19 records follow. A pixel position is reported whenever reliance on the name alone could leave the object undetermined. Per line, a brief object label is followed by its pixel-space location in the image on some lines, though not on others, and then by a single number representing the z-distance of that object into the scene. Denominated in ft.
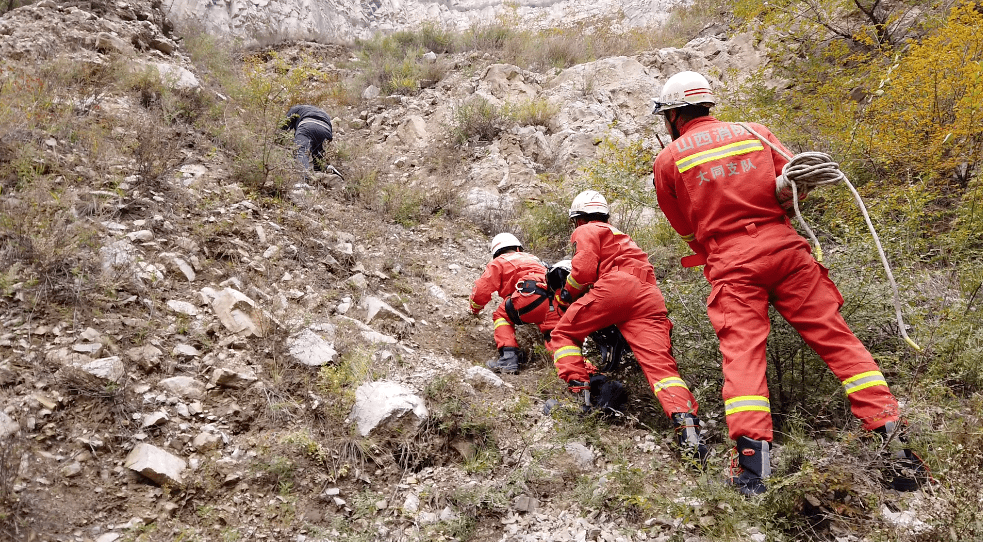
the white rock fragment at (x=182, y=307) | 10.96
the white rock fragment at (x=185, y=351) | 9.98
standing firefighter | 7.38
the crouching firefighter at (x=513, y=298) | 13.52
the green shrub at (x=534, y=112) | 26.02
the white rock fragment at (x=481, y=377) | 11.32
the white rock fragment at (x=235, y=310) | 10.97
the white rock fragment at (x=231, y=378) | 9.73
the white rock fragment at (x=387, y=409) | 9.36
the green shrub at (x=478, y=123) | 25.18
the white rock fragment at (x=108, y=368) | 8.72
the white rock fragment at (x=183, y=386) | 9.26
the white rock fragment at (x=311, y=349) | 10.68
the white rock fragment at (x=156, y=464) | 7.80
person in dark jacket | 19.83
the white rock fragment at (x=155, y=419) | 8.51
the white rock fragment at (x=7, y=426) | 7.43
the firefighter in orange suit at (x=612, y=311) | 9.80
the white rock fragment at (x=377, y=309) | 13.34
